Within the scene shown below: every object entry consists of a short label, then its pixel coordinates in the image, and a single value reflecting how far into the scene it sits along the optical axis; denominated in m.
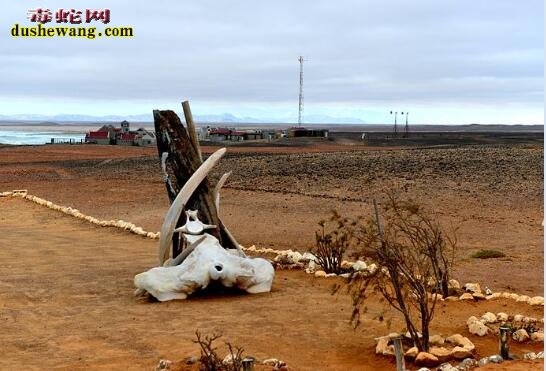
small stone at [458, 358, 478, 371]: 6.72
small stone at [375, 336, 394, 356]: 7.48
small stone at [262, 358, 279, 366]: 7.05
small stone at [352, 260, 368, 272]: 12.11
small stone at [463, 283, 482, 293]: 10.38
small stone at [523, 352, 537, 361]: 7.10
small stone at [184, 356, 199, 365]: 7.13
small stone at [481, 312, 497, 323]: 8.74
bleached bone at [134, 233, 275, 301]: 10.20
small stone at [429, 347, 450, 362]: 7.15
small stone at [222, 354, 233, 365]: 6.85
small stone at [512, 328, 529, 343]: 7.90
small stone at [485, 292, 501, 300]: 10.03
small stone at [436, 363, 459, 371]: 6.52
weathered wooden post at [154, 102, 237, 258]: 12.08
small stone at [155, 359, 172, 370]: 7.00
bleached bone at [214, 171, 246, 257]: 11.62
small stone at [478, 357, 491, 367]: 6.85
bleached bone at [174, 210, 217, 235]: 11.17
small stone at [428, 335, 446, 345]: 7.66
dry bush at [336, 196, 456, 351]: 7.41
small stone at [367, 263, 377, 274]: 11.69
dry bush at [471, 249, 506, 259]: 13.81
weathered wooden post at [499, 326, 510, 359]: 6.96
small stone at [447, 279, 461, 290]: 10.59
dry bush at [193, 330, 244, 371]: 6.47
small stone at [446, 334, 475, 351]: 7.34
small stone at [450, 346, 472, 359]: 7.15
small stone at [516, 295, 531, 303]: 9.81
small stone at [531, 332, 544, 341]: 7.94
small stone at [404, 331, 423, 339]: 7.83
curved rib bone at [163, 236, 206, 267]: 10.60
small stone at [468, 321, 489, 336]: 8.19
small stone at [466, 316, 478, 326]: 8.42
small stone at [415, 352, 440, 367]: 7.05
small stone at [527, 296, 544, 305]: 9.67
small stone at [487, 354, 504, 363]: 6.95
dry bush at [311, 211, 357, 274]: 12.02
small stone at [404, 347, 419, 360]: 7.28
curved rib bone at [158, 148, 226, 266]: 11.23
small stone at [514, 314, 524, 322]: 8.64
